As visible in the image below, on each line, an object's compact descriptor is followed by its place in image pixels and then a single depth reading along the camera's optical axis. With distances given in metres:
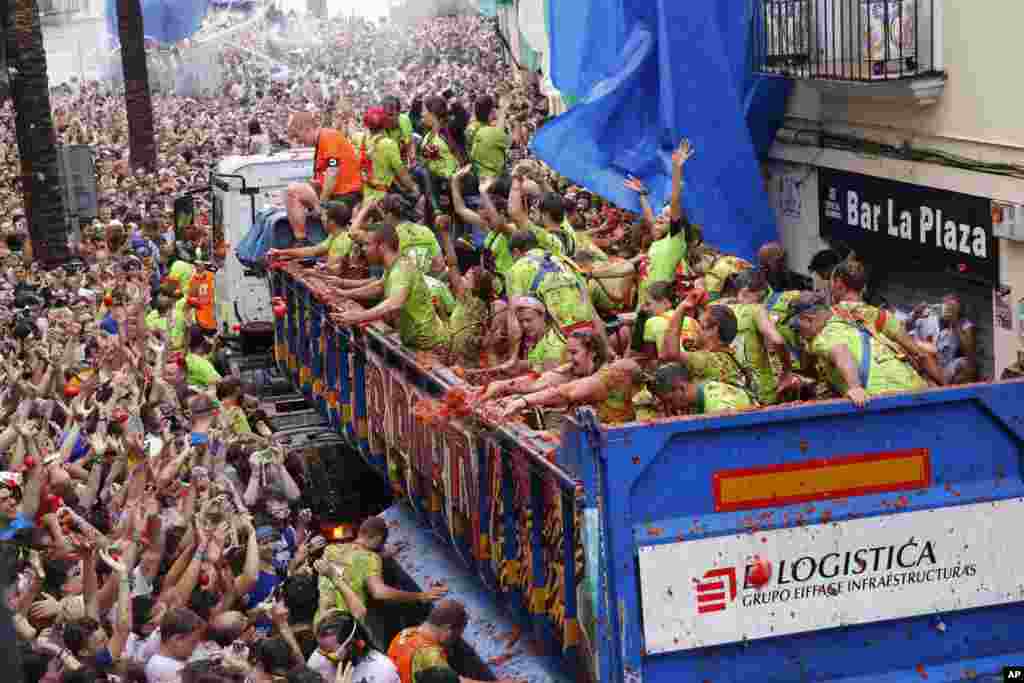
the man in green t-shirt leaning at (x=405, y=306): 10.59
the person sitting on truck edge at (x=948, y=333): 12.49
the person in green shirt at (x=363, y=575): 8.57
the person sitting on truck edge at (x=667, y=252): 11.38
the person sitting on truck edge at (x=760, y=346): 8.41
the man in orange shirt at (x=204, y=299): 18.52
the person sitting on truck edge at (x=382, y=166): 15.05
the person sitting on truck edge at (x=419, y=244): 11.71
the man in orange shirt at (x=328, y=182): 14.84
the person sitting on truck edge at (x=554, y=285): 9.73
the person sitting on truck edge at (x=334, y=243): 13.26
